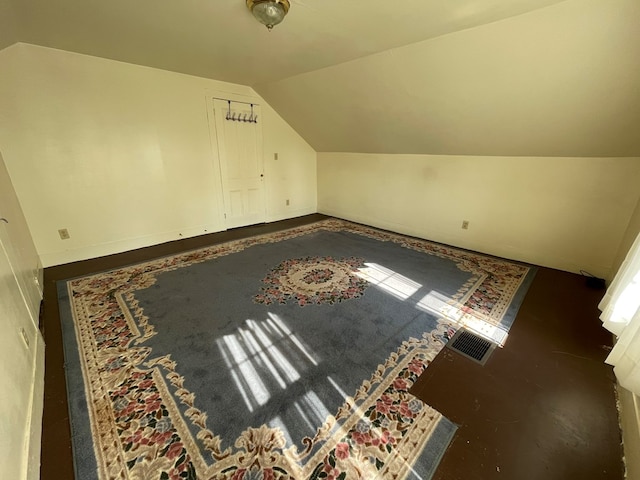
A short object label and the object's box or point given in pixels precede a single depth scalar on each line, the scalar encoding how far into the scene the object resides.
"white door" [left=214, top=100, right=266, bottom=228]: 4.17
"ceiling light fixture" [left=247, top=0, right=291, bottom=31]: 1.81
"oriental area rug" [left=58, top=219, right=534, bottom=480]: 1.25
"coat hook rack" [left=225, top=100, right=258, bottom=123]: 4.13
